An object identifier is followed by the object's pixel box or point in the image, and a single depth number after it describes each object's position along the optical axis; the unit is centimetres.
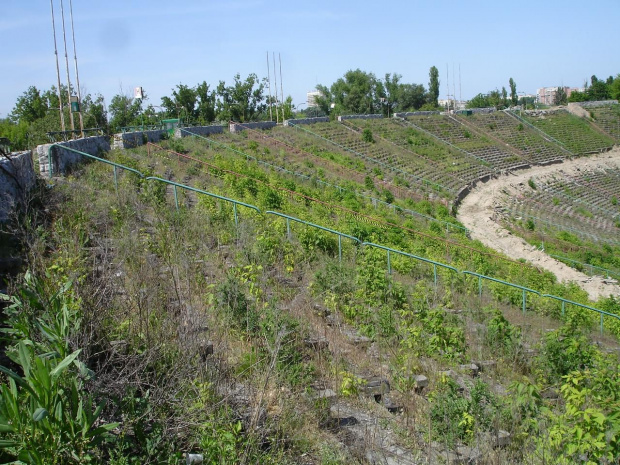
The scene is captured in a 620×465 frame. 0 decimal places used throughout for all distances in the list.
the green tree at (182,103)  4563
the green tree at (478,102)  9100
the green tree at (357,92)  8119
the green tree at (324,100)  8000
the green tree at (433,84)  9125
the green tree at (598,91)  8319
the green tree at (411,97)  9081
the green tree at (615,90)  8012
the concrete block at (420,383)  673
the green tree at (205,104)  4625
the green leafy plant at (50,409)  337
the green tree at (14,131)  2287
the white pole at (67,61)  2119
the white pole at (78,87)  2063
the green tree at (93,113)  3045
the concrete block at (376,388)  631
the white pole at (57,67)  2053
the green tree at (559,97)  10162
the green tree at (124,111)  4094
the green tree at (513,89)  10458
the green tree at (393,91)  9031
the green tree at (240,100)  5000
